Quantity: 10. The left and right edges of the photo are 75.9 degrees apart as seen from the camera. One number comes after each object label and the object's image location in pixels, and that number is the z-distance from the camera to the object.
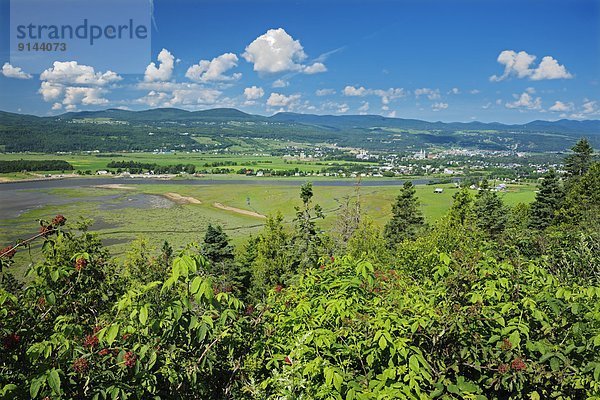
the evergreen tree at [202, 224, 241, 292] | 25.62
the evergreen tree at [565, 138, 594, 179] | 37.41
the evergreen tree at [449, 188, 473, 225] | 33.32
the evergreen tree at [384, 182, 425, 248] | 36.34
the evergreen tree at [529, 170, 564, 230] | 31.77
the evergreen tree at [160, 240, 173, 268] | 17.02
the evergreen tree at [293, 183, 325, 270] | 22.82
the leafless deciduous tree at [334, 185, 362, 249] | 29.22
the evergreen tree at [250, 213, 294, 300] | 24.27
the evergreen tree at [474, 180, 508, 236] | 32.72
